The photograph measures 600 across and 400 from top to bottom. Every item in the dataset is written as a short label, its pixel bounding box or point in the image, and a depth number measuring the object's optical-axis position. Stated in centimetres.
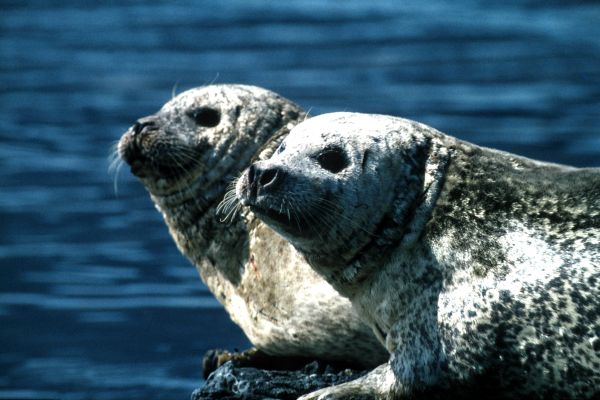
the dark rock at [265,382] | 1619
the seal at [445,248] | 1366
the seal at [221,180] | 1803
